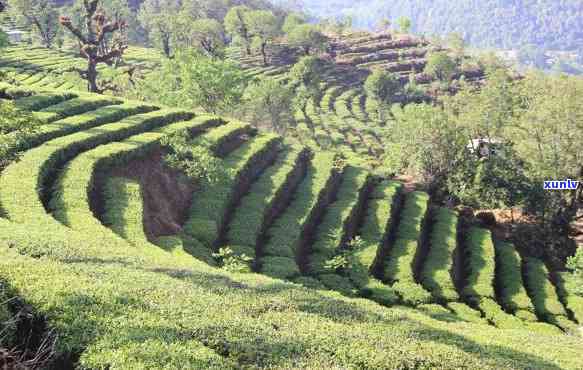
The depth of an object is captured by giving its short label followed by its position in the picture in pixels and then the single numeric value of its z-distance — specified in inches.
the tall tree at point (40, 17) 3892.7
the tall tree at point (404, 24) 6488.7
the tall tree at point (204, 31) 4288.9
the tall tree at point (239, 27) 4640.3
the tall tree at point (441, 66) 4224.9
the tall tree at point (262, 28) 4421.8
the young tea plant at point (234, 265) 763.4
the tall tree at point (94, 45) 1364.4
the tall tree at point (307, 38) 4566.9
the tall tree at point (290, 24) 5083.7
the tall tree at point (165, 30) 4094.5
